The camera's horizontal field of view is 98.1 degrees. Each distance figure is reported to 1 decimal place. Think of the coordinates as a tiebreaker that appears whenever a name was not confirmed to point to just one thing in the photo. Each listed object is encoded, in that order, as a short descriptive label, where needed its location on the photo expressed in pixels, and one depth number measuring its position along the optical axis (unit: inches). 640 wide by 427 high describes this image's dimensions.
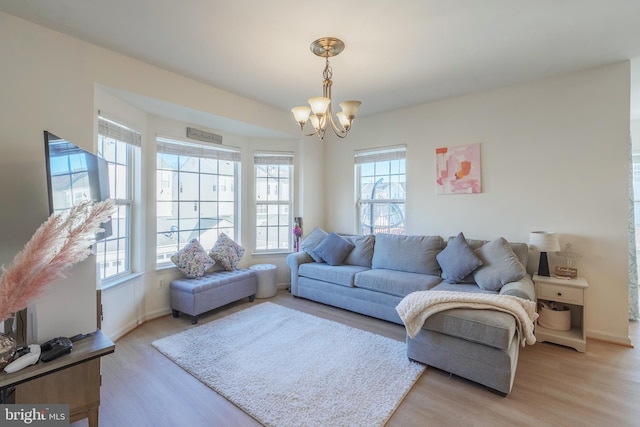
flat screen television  60.1
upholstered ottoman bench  122.8
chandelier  85.9
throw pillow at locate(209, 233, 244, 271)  149.5
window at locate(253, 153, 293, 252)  173.5
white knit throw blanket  80.4
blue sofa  77.7
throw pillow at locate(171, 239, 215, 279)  134.0
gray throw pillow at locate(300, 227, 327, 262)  161.4
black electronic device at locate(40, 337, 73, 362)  54.5
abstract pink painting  134.3
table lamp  107.4
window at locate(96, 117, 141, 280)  107.4
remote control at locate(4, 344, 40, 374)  49.9
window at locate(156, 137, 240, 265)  136.8
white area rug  70.9
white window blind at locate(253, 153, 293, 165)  171.5
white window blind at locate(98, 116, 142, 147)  103.6
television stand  51.8
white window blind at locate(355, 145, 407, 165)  157.9
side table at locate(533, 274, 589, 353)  99.5
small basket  106.3
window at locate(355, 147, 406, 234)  160.9
